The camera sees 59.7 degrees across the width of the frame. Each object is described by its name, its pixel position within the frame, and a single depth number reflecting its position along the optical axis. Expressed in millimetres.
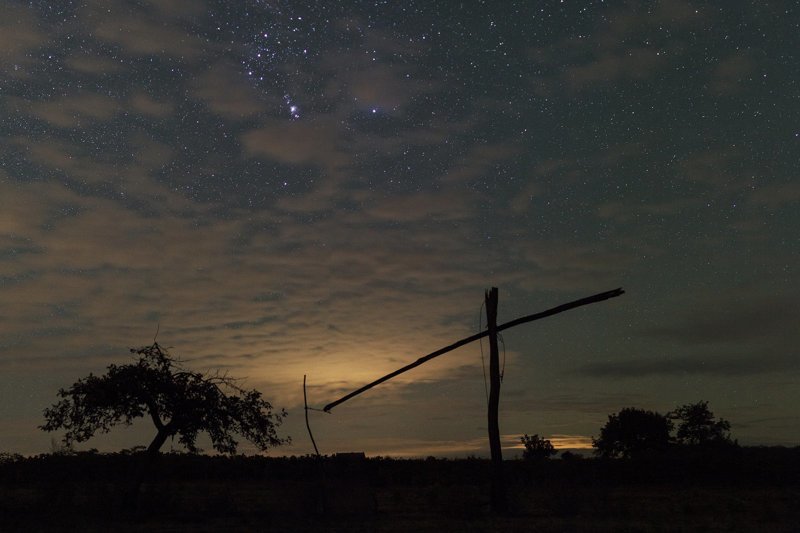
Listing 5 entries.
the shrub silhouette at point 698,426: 70375
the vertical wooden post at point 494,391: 22984
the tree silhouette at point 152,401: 25328
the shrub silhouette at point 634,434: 68438
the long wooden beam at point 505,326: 20656
